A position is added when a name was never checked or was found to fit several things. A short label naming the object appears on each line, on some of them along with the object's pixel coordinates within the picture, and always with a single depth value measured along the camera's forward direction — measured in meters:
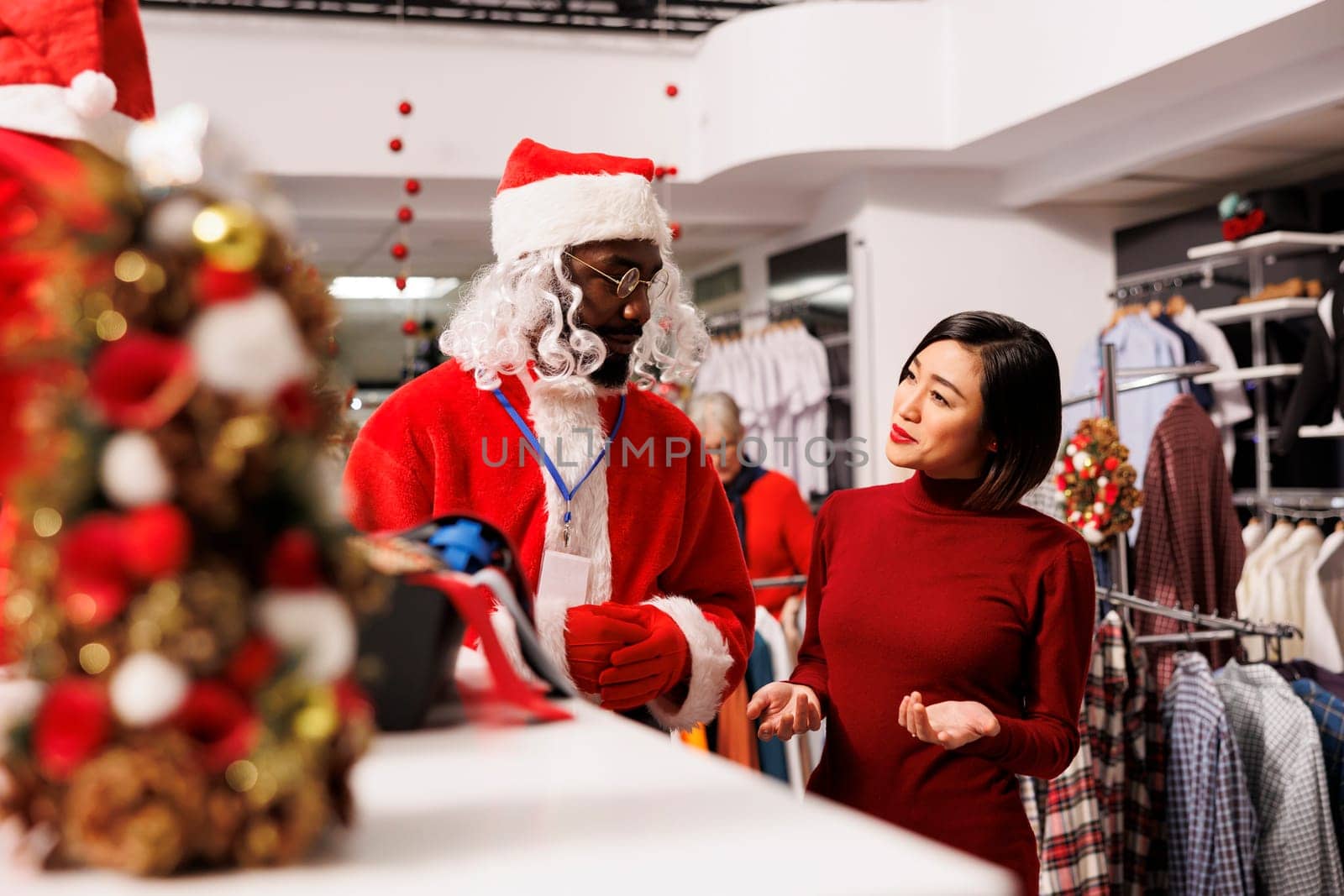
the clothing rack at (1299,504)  4.48
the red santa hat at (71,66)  1.25
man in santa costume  1.66
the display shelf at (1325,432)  4.66
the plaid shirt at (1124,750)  2.67
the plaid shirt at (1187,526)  3.06
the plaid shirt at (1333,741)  2.71
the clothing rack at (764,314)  6.44
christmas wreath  2.84
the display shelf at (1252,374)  4.88
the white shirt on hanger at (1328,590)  3.73
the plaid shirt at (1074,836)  2.53
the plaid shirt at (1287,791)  2.64
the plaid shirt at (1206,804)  2.61
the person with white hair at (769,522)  4.04
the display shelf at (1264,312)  4.83
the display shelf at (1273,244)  4.87
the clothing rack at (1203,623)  2.75
